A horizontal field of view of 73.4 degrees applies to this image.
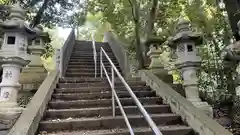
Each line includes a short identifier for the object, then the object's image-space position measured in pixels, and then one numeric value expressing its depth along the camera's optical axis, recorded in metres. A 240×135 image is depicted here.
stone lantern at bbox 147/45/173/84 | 4.65
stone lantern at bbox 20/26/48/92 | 4.21
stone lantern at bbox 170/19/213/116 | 3.50
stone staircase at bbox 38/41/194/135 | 2.59
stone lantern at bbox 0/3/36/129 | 2.81
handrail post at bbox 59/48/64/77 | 4.60
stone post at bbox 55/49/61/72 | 4.62
